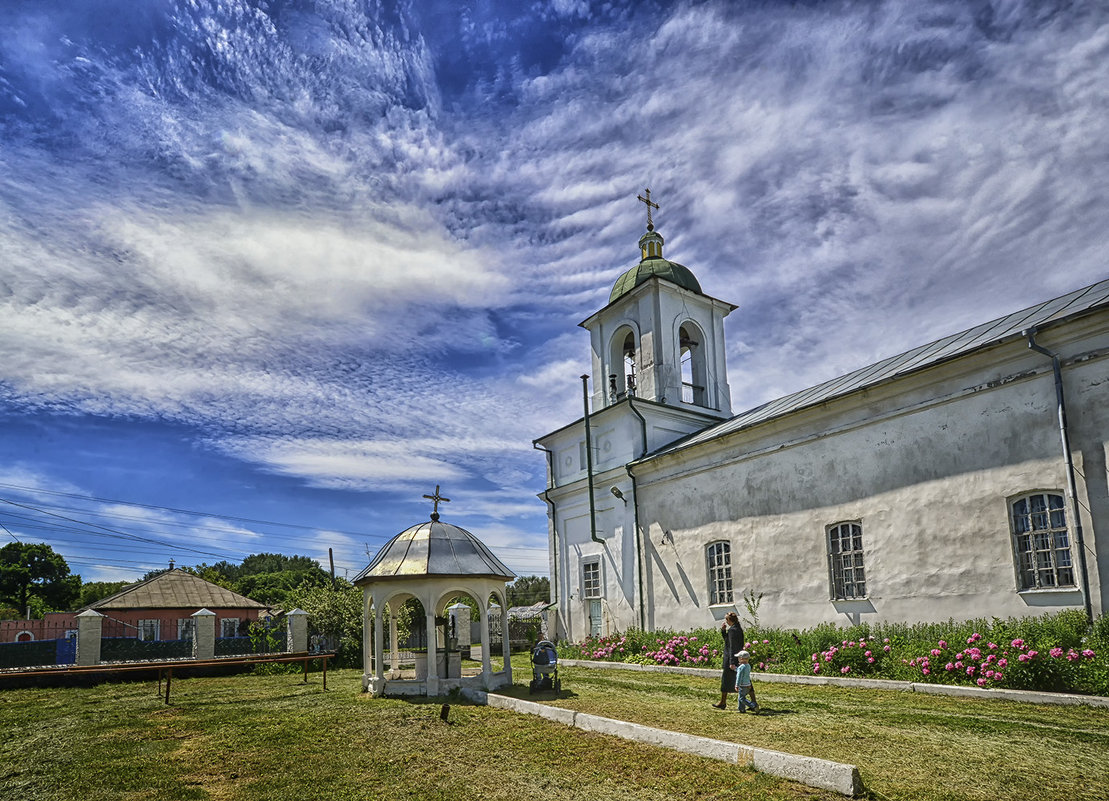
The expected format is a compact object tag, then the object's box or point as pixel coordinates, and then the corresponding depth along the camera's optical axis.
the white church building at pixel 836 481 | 11.99
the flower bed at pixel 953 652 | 10.67
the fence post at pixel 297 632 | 23.05
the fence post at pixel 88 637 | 21.50
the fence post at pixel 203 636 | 21.90
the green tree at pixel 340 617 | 22.58
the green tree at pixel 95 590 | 65.97
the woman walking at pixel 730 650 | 10.75
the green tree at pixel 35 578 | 53.69
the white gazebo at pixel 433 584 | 13.70
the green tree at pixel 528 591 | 70.19
